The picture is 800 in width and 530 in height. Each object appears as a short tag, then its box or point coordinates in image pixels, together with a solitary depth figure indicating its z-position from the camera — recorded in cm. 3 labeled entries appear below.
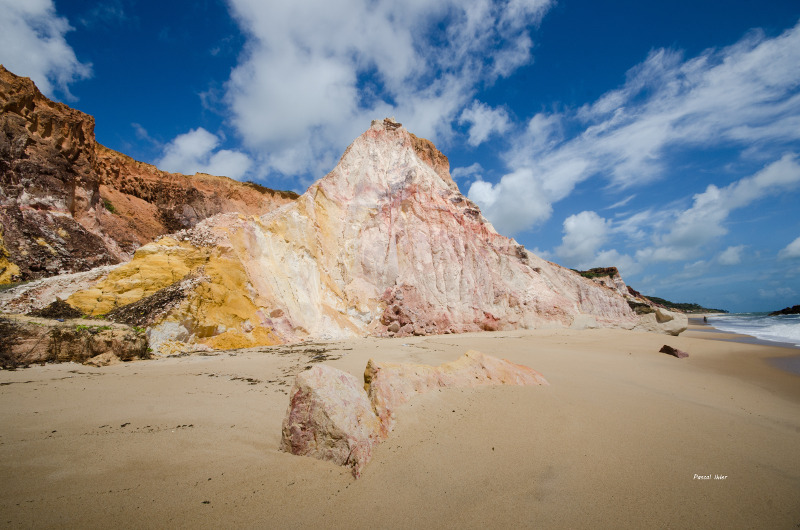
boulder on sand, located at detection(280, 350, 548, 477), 271
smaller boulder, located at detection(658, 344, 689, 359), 976
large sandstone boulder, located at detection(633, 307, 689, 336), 1777
